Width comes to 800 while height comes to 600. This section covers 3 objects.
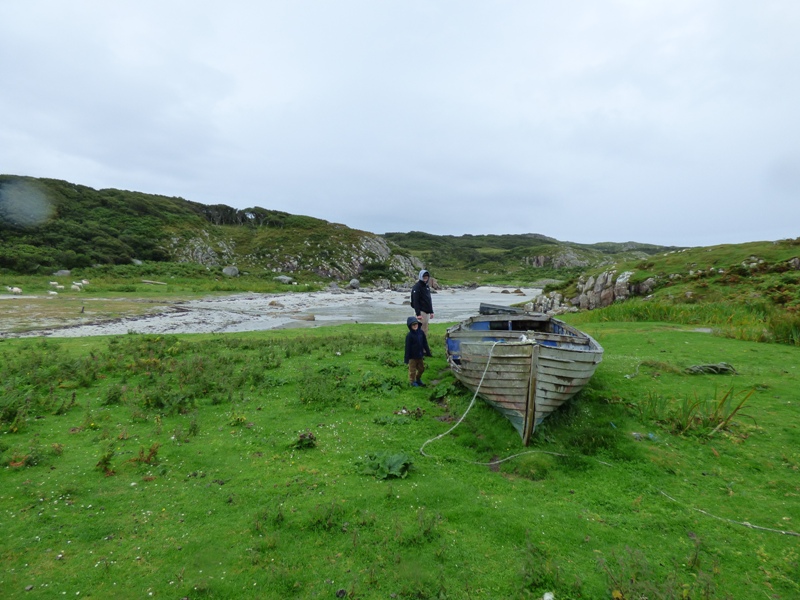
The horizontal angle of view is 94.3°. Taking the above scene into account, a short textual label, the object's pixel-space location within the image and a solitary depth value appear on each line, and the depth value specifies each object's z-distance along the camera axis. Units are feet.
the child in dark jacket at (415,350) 39.17
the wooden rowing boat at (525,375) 27.76
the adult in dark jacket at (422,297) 46.78
